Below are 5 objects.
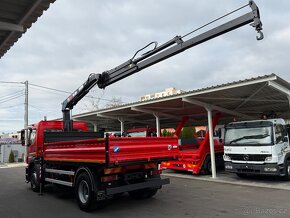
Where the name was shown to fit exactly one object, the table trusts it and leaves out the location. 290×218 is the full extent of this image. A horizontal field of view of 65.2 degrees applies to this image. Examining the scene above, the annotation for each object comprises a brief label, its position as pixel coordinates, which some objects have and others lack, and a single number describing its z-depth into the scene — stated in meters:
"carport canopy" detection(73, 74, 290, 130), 8.18
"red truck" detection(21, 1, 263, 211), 5.35
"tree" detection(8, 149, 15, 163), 23.92
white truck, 8.10
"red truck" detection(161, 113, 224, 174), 10.03
